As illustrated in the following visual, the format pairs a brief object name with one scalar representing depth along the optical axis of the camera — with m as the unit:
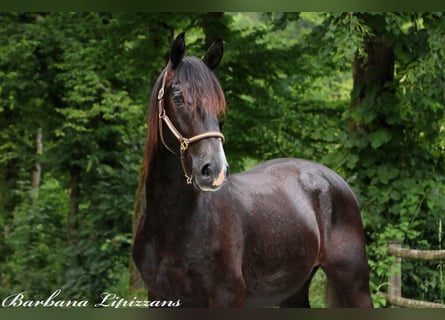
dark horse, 6.05
